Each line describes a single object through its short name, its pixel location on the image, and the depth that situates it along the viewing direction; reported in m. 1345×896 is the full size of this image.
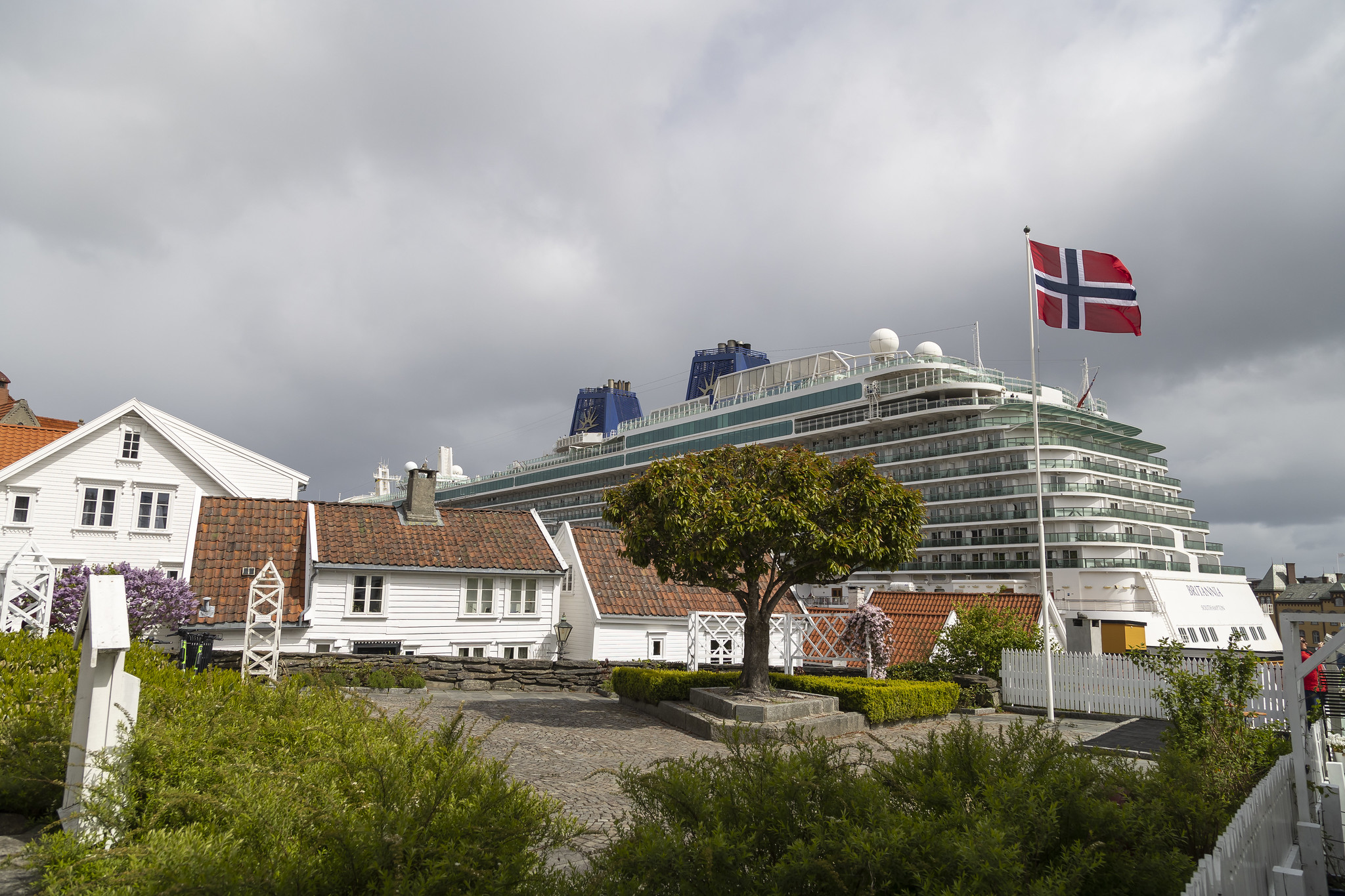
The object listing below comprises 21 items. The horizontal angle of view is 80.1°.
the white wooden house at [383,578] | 23.22
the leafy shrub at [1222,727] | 8.16
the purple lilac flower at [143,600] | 18.52
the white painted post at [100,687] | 5.57
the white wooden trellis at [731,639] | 19.61
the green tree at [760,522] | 14.34
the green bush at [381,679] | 18.50
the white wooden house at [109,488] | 26.00
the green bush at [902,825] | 3.96
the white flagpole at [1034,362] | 17.84
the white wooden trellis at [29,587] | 14.38
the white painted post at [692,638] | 19.44
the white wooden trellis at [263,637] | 15.45
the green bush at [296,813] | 4.03
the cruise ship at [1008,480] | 50.31
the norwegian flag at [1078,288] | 18.20
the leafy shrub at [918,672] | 20.77
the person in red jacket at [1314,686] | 12.39
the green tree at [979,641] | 20.61
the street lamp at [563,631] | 24.80
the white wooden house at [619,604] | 26.83
